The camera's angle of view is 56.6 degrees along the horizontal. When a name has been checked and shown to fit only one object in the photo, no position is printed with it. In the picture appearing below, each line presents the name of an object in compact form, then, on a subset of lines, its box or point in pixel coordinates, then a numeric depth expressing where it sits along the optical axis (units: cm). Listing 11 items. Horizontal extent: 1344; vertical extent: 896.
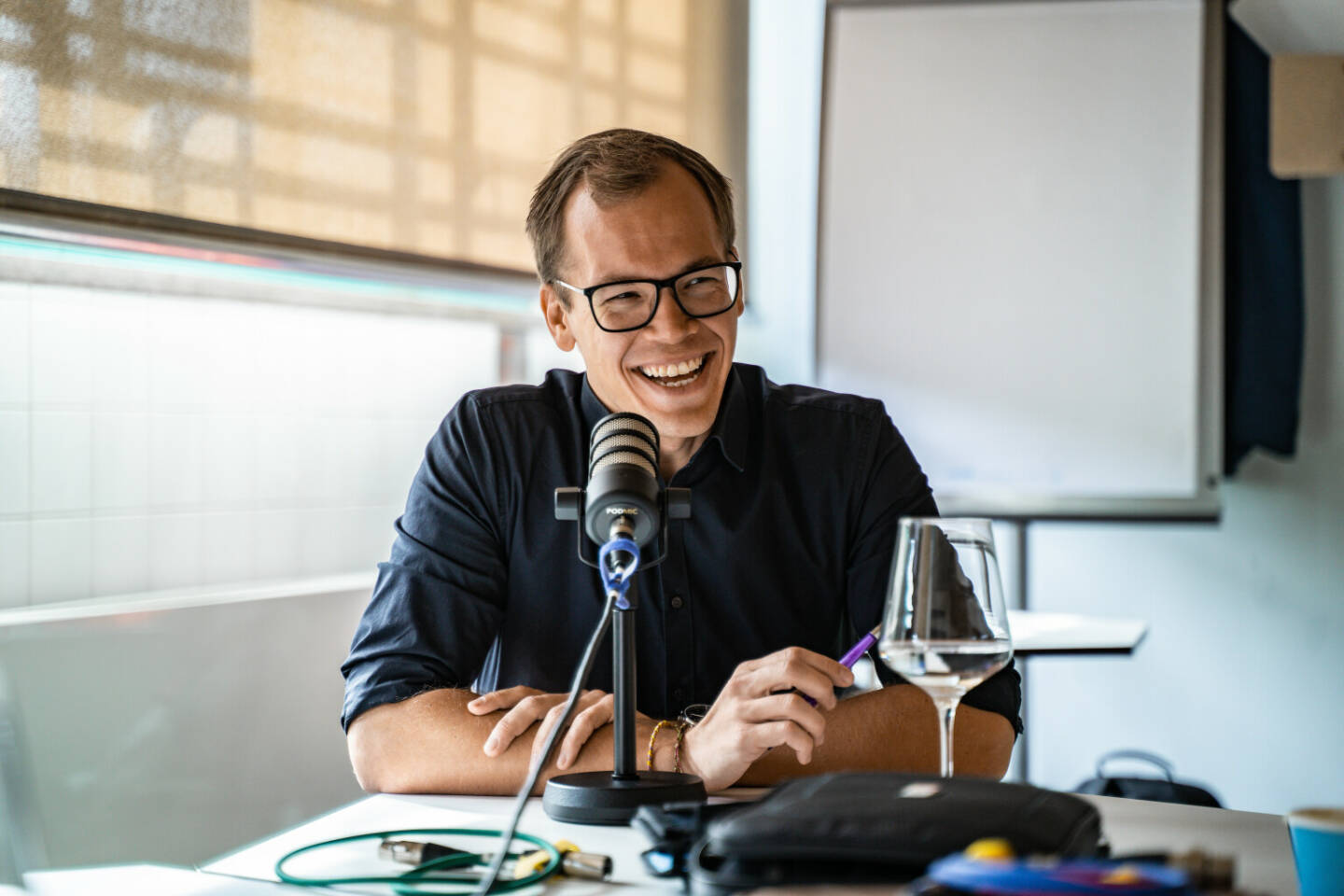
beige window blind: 206
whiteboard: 333
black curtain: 331
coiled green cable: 96
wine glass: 101
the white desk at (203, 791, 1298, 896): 101
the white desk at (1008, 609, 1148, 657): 235
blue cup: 91
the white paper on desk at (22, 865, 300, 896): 99
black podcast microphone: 113
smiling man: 172
